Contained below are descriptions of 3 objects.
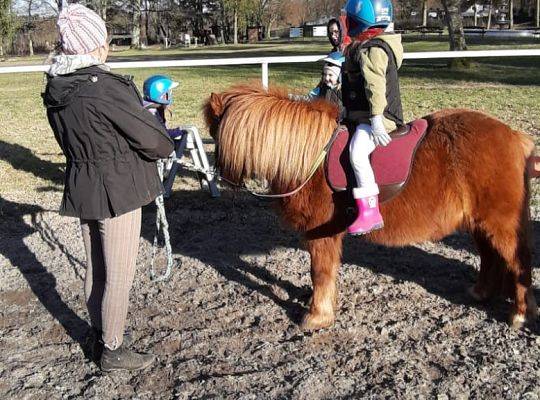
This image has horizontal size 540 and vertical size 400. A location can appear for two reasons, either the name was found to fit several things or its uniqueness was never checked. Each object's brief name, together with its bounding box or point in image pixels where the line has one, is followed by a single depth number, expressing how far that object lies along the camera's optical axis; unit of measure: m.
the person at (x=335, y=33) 5.83
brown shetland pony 3.37
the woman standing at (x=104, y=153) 2.78
